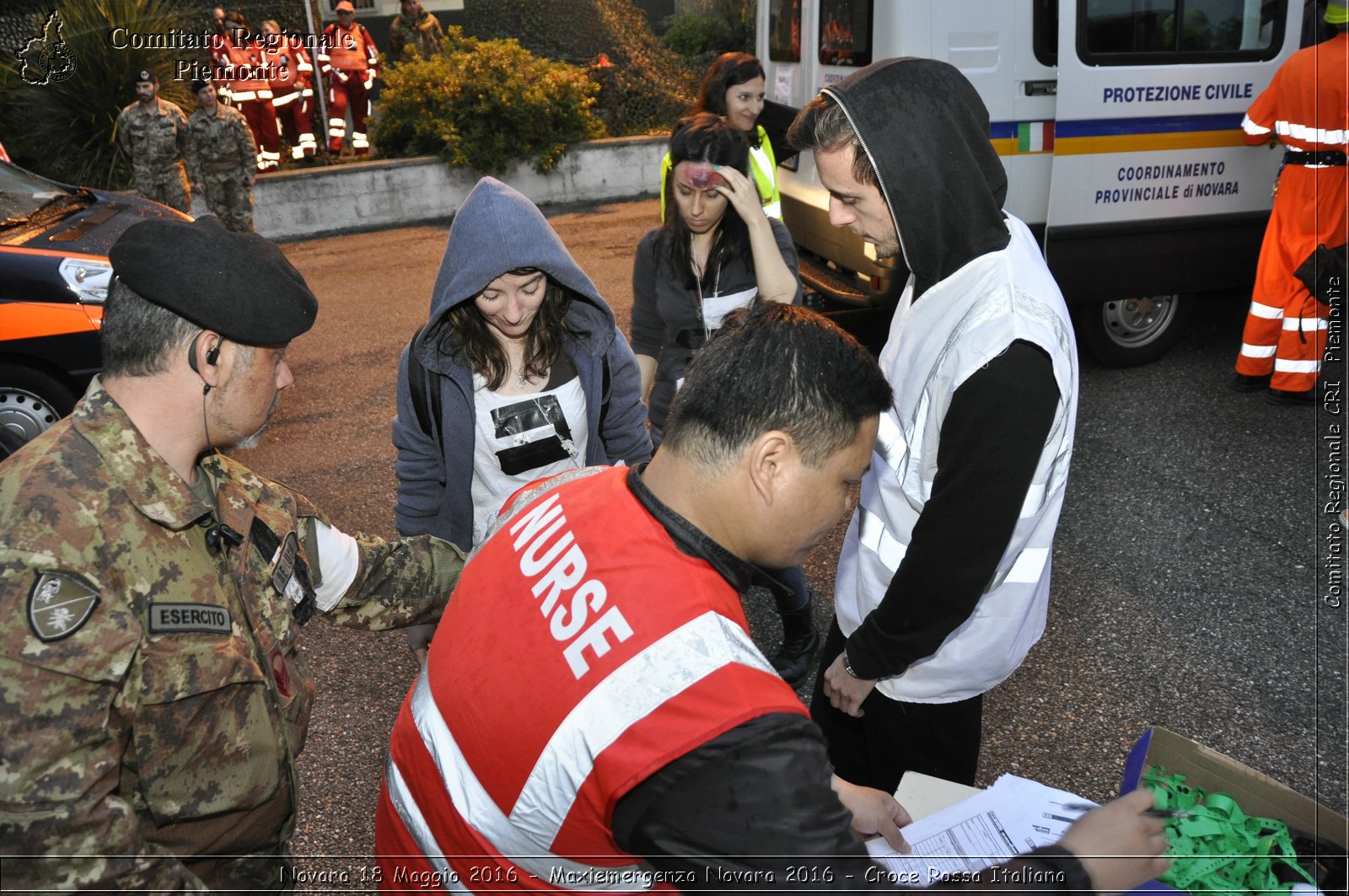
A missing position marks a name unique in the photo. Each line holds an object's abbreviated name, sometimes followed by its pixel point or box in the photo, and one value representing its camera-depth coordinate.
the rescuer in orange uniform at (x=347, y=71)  12.57
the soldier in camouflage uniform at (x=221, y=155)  9.13
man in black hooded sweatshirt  1.75
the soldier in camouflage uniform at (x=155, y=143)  8.80
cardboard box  1.61
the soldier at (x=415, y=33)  13.46
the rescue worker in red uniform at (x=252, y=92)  11.86
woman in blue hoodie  2.50
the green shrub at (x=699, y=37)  15.27
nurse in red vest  1.13
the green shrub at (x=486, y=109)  10.98
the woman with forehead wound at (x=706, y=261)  3.34
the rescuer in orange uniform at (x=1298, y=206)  4.90
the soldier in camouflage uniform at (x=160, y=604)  1.30
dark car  5.09
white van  5.04
